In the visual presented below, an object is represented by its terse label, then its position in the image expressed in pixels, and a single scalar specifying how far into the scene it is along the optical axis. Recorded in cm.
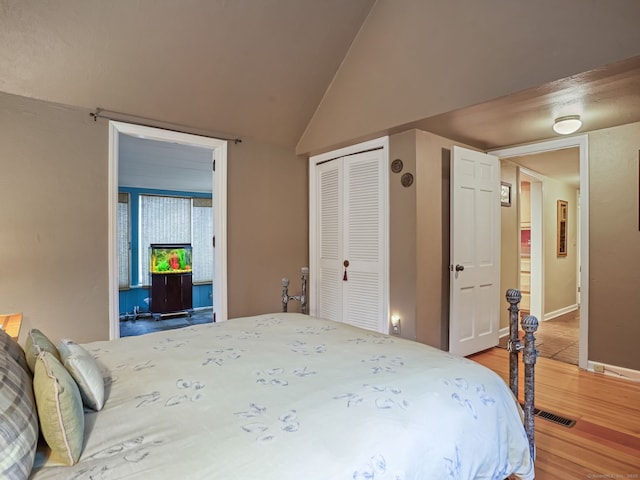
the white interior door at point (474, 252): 355
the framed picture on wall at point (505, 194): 440
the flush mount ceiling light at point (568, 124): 291
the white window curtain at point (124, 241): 630
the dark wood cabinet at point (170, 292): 612
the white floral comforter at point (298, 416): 88
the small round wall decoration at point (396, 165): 339
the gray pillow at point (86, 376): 112
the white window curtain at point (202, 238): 712
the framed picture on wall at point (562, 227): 591
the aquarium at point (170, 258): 628
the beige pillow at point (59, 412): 89
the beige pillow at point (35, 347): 121
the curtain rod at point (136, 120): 290
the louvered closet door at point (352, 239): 365
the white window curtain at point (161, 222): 658
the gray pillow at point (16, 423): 76
